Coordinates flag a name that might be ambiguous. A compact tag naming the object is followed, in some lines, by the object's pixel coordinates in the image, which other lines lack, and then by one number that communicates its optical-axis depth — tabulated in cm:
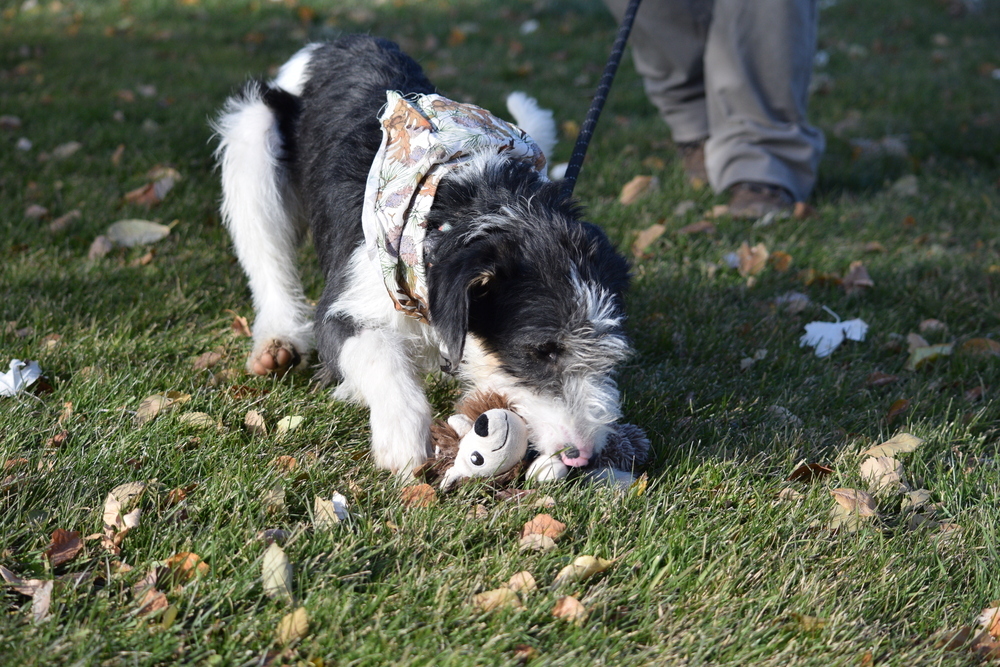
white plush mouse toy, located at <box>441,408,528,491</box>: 241
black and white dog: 247
